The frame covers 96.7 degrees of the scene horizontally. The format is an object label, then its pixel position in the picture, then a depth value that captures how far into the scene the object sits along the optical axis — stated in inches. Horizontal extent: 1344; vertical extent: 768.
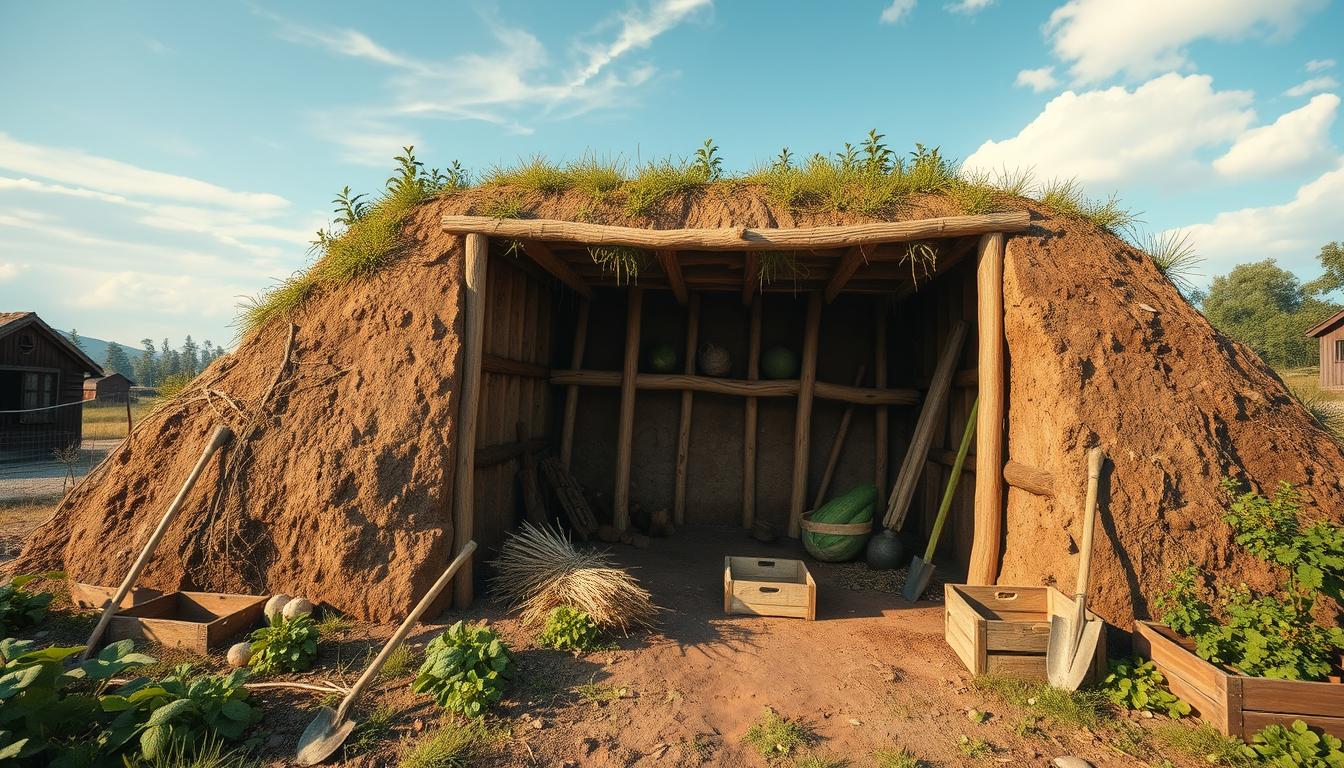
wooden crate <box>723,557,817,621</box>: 193.9
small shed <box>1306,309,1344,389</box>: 661.9
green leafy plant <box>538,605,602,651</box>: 166.4
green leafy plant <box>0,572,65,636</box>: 157.2
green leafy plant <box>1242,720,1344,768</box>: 114.0
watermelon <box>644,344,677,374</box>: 305.9
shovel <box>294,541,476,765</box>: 117.2
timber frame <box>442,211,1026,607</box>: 194.7
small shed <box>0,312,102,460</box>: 535.5
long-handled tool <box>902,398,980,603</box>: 216.4
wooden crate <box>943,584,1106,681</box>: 150.9
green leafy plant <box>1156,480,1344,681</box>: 130.0
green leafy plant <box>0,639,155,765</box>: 102.4
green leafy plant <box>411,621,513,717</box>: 133.6
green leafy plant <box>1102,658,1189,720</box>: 136.6
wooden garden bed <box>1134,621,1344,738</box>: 120.2
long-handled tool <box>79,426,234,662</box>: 148.0
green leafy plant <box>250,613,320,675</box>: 145.1
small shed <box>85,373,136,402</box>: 852.1
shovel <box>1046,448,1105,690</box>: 143.6
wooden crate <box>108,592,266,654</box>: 151.9
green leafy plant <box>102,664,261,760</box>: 108.4
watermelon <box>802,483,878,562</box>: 252.2
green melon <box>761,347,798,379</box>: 299.4
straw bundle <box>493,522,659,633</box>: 177.6
